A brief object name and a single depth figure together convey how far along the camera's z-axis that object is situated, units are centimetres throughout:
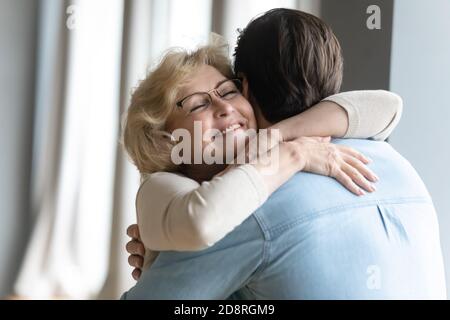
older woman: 248
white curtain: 428
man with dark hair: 252
